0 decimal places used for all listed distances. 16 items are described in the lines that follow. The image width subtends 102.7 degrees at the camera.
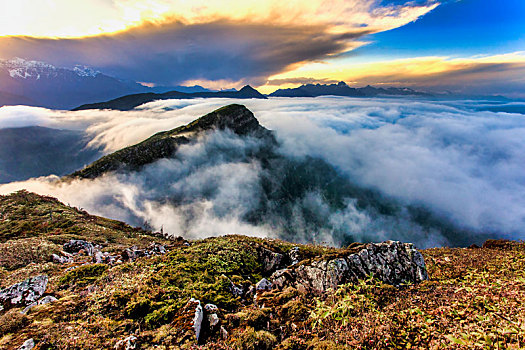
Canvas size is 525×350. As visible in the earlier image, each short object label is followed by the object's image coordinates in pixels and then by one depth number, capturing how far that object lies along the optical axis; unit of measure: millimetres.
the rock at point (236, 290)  11648
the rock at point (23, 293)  10352
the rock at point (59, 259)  17906
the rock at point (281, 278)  12297
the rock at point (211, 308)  8844
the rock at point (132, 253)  18208
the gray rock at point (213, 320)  7965
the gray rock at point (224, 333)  7284
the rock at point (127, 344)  6777
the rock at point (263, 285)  11986
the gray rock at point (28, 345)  6805
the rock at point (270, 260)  16466
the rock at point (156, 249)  20391
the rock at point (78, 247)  21375
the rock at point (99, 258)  17188
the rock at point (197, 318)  7544
